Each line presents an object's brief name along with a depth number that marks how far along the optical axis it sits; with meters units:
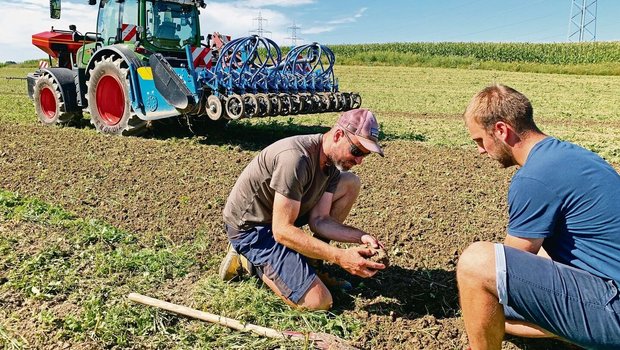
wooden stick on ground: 2.94
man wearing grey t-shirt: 3.14
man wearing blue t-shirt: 2.34
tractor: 7.78
